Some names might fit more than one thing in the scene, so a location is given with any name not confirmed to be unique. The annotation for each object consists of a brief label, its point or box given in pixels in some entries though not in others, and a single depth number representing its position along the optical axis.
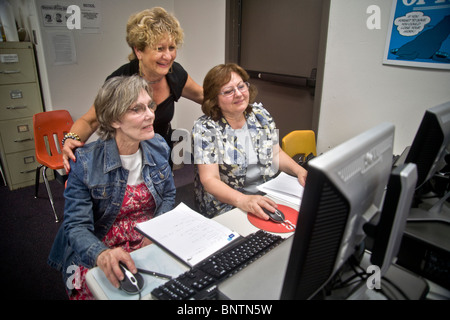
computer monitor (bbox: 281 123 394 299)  0.56
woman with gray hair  1.24
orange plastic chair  2.78
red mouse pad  1.23
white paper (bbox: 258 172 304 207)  1.49
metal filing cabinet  2.94
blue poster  1.82
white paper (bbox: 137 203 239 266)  1.07
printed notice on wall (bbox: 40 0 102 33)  3.01
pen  0.98
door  2.66
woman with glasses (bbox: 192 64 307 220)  1.64
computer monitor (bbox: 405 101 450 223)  1.03
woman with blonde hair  1.77
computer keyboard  0.88
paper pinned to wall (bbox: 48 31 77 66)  3.10
